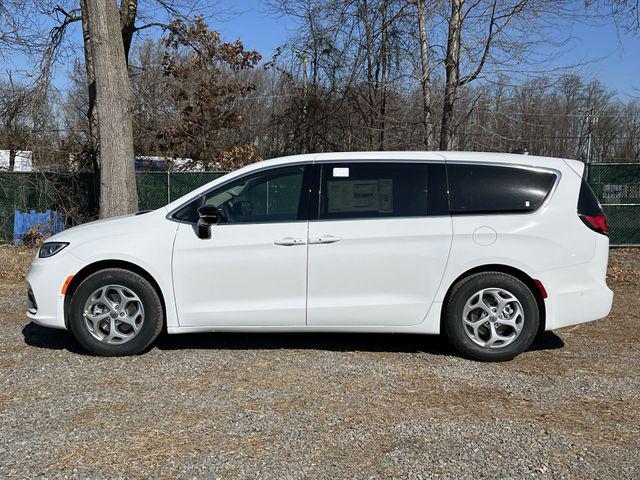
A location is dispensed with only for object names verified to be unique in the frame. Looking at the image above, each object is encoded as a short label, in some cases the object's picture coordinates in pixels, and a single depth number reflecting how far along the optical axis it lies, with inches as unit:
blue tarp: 522.0
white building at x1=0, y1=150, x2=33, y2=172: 571.2
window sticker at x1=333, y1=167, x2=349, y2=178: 216.1
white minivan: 209.2
